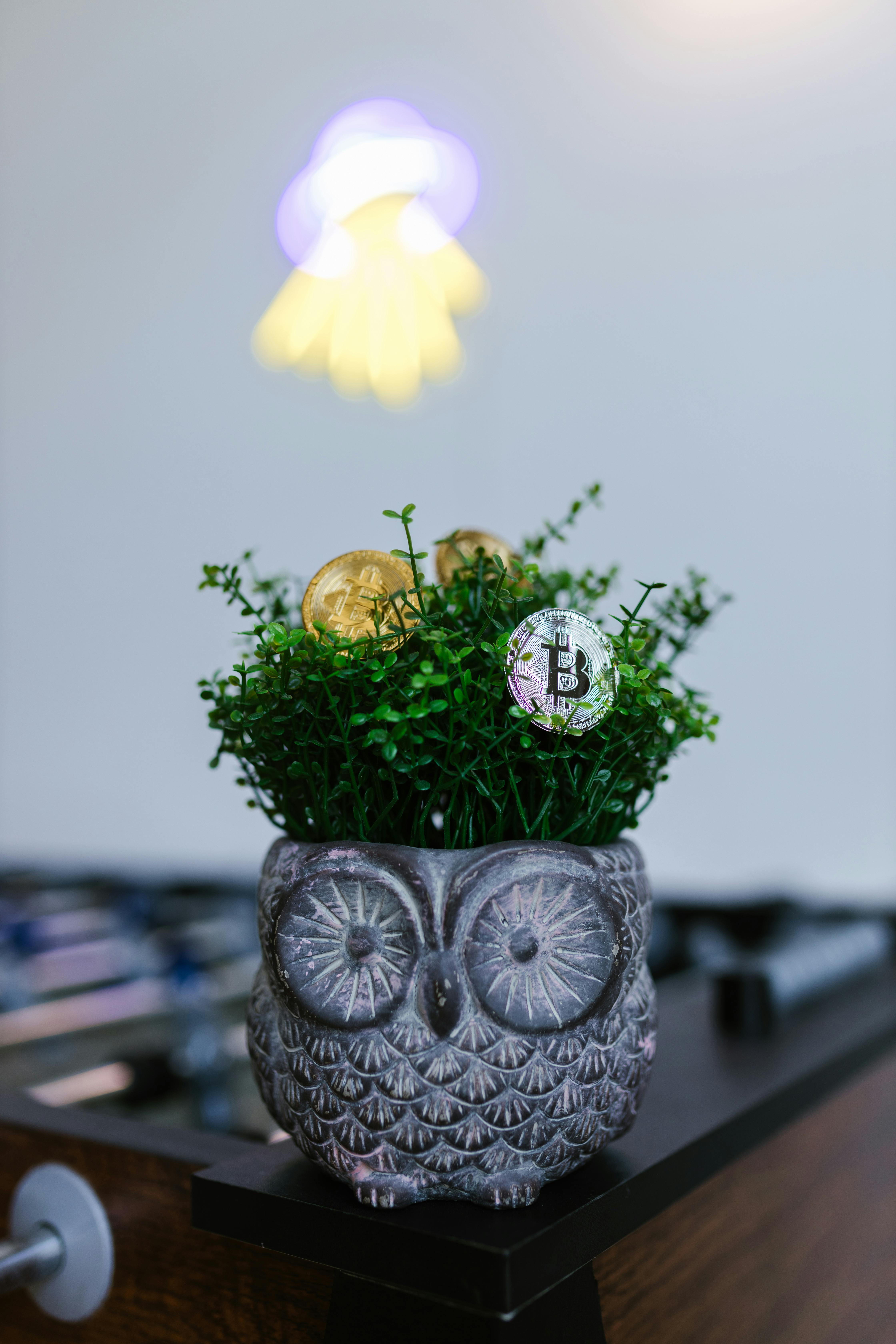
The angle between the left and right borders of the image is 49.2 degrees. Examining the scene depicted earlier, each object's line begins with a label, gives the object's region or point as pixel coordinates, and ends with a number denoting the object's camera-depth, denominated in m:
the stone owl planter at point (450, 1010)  0.52
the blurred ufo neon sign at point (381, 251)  2.38
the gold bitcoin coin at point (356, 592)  0.59
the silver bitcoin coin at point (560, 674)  0.54
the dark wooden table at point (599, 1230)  0.52
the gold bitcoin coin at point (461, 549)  0.66
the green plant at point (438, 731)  0.54
